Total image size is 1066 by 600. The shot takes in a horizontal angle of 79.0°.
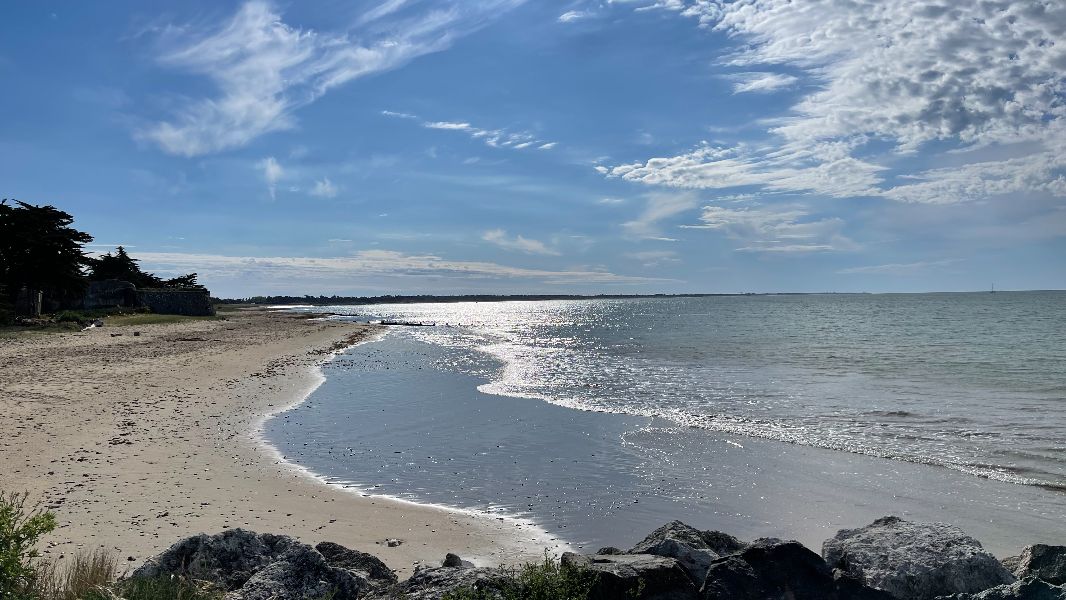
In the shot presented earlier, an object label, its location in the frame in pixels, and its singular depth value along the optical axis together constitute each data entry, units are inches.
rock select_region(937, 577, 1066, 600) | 198.7
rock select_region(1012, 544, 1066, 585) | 225.0
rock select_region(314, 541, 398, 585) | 249.9
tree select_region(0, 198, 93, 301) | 1745.8
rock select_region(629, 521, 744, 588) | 241.3
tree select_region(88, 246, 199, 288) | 2728.8
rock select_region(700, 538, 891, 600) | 216.7
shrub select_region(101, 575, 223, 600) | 200.2
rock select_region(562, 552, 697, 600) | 208.7
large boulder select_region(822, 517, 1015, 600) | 219.1
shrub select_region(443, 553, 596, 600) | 199.5
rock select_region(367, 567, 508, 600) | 205.6
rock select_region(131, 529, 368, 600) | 215.9
